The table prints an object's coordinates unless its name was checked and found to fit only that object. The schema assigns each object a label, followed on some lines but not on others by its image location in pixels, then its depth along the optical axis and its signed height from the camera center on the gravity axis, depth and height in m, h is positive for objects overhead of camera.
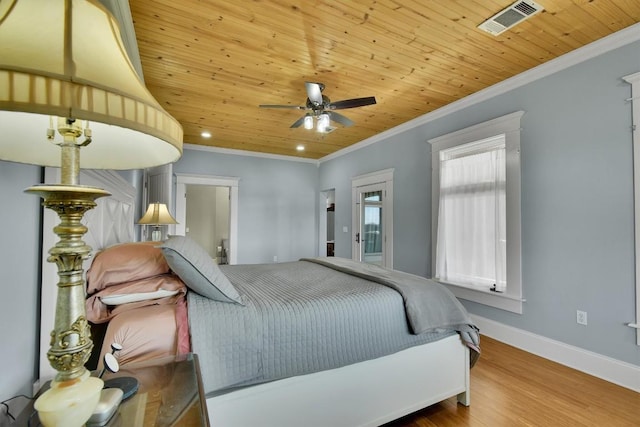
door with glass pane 4.76 -0.14
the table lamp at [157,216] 3.16 +0.00
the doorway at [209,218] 7.18 -0.04
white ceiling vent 1.92 +1.41
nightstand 0.79 -0.56
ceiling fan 2.55 +1.05
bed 1.28 -0.60
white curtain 3.01 -0.05
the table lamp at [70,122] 0.40 +0.17
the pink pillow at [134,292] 1.33 -0.38
